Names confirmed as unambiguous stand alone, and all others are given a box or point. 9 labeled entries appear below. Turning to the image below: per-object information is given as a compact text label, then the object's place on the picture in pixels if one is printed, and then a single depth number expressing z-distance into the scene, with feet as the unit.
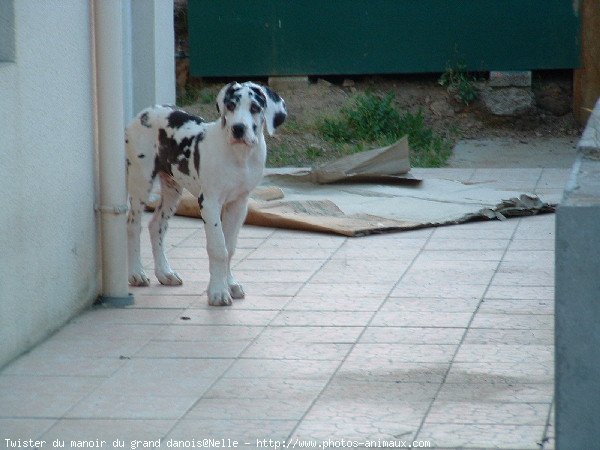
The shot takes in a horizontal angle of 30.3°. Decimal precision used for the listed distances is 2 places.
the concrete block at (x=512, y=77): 48.34
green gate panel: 47.60
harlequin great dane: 20.61
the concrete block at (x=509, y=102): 48.34
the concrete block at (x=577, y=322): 11.89
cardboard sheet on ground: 28.91
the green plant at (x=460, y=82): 48.08
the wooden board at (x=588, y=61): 46.19
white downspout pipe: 21.03
